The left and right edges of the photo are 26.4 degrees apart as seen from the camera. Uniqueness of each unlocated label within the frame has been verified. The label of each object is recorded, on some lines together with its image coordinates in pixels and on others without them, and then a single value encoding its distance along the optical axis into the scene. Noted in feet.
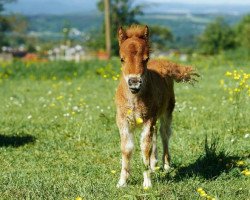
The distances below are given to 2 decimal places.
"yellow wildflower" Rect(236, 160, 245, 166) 25.89
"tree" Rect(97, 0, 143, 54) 276.33
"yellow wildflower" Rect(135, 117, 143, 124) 22.04
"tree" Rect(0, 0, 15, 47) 275.39
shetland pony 21.03
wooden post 120.78
